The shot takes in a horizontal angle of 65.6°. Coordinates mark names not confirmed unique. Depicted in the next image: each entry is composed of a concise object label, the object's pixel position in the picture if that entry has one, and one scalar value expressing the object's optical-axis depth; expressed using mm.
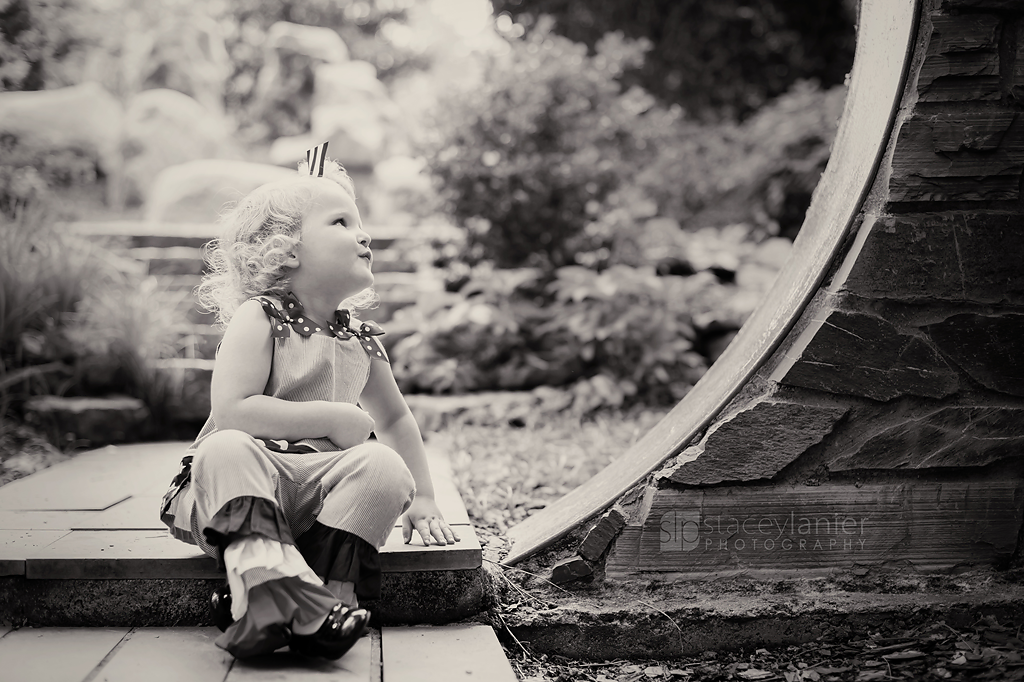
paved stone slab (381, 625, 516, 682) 1574
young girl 1545
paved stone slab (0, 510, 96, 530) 2051
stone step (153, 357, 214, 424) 4164
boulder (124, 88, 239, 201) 10703
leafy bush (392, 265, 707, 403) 5004
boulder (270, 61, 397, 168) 12000
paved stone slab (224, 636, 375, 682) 1497
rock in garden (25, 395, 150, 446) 3982
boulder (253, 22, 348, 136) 14398
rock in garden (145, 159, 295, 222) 8141
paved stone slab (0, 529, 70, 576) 1742
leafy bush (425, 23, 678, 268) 5477
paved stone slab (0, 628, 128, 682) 1510
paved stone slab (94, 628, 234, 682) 1517
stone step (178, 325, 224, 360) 4512
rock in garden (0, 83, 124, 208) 8844
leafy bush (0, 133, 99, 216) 5387
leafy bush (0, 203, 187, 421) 4066
